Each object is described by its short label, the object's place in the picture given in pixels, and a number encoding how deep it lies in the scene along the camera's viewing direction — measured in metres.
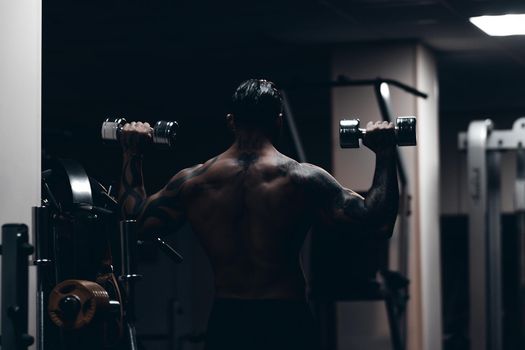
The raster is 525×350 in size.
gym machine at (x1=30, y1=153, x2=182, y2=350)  3.69
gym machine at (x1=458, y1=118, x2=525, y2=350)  7.50
